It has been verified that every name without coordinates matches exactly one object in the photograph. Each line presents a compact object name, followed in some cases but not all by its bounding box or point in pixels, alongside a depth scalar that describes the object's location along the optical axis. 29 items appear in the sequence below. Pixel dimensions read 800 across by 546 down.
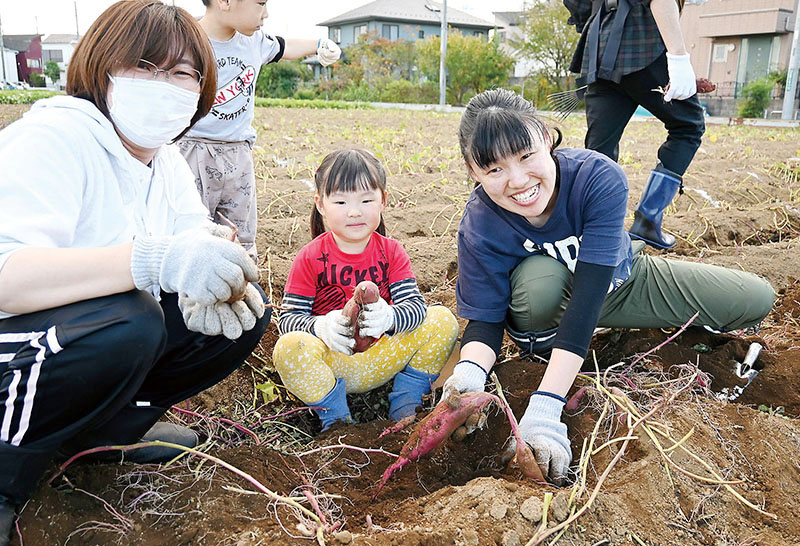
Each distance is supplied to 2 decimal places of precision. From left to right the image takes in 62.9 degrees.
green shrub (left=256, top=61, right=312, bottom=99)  29.66
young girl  1.87
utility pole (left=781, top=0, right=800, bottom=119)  16.77
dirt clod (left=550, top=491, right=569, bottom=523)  1.24
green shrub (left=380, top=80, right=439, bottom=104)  27.39
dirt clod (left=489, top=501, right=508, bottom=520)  1.25
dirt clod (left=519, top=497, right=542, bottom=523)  1.24
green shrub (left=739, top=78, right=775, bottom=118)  19.80
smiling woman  1.64
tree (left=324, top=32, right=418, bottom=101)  30.50
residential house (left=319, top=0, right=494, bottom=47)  41.81
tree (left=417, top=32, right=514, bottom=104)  27.94
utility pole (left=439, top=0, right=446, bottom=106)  23.64
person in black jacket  2.56
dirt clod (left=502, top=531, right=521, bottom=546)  1.20
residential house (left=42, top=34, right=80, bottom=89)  58.92
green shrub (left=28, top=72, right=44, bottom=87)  44.19
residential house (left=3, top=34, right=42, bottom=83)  51.44
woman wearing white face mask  1.22
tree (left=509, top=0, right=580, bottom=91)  25.97
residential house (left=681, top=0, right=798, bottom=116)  23.66
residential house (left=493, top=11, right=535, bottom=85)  43.97
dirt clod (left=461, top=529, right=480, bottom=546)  1.19
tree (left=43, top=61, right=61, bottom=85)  43.53
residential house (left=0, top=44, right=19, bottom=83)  47.78
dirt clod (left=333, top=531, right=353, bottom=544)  1.20
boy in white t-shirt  2.59
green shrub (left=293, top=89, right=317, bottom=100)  29.09
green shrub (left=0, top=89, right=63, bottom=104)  14.43
